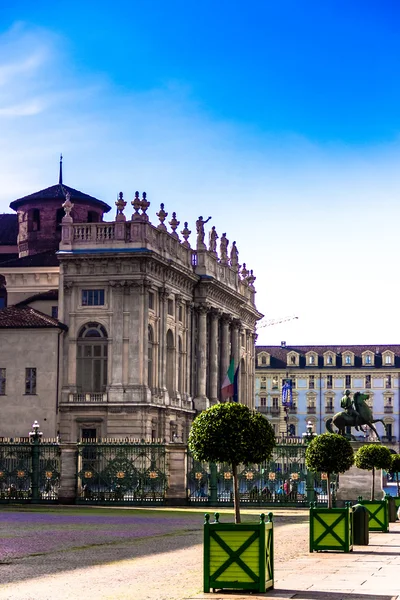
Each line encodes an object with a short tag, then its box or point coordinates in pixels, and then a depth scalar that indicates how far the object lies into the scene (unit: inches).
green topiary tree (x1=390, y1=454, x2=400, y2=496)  2423.4
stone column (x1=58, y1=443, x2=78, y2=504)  2454.5
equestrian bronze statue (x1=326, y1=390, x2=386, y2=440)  2182.6
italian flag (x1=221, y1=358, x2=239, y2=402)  4539.9
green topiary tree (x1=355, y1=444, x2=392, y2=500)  2031.3
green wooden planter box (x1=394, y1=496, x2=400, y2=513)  2079.2
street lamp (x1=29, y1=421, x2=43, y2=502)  2490.2
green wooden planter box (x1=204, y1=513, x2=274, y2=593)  842.2
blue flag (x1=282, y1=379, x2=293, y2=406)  6604.3
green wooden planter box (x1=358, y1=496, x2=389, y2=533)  1594.5
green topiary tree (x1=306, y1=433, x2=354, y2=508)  1566.2
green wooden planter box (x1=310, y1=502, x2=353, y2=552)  1228.5
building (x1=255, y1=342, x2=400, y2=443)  7248.5
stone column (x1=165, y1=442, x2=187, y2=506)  2416.3
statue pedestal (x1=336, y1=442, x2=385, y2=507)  2246.6
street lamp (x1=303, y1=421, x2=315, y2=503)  2406.5
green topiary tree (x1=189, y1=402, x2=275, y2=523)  1066.1
